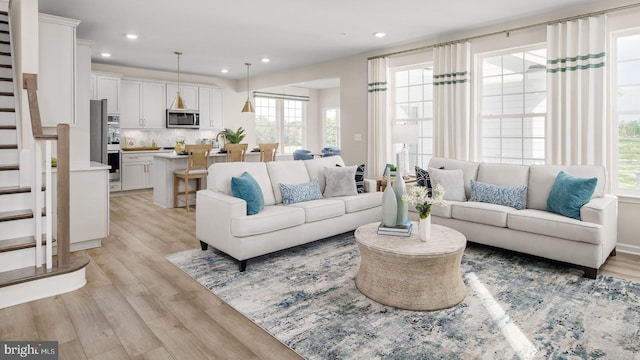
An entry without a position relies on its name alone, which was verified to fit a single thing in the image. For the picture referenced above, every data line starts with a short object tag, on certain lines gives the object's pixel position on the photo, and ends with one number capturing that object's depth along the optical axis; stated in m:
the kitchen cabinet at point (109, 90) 7.43
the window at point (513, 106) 4.85
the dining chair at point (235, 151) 6.75
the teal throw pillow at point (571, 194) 3.52
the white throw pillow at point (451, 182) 4.49
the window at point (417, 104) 5.98
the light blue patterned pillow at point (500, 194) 4.04
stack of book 3.06
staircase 2.82
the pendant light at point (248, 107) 7.95
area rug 2.19
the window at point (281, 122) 10.49
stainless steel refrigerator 6.71
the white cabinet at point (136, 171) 7.84
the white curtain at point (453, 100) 5.28
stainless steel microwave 8.55
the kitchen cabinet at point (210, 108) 9.03
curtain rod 4.03
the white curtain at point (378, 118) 6.28
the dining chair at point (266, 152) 7.43
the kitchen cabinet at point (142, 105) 7.96
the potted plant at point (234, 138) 7.79
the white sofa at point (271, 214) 3.47
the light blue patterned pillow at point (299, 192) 4.21
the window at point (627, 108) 4.10
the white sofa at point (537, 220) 3.31
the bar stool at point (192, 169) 6.23
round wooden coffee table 2.66
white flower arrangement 2.86
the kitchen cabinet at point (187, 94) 8.55
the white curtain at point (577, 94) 4.14
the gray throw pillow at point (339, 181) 4.64
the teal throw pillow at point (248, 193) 3.63
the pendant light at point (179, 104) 6.90
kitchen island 6.45
